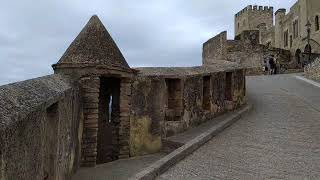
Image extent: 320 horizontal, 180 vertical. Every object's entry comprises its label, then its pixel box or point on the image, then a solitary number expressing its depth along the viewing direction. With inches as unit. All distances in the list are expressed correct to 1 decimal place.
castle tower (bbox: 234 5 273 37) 1446.3
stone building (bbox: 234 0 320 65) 984.3
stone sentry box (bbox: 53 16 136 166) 208.3
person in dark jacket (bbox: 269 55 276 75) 779.4
